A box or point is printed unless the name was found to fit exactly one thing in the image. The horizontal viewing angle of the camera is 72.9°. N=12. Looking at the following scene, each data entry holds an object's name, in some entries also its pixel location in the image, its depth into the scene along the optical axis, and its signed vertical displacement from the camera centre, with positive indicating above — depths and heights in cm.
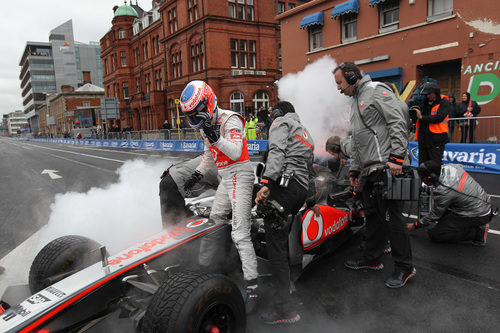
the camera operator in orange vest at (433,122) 513 -10
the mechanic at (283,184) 270 -51
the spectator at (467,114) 905 +2
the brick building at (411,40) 1200 +335
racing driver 261 -41
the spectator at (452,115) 951 +0
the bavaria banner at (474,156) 754 -97
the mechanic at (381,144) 285 -23
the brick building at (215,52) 2741 +647
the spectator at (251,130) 1590 -34
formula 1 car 195 -105
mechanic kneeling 369 -99
